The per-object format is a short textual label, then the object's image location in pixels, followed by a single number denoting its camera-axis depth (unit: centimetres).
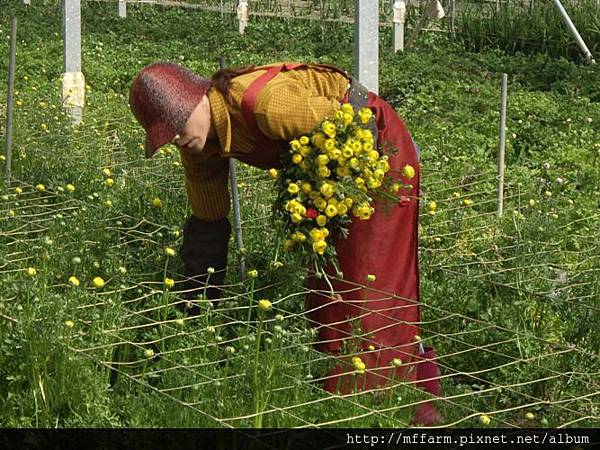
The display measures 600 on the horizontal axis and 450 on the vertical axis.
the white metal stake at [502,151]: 586
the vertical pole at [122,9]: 1460
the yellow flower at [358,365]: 343
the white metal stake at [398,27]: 1209
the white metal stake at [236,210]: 467
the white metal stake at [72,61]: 751
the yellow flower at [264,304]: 342
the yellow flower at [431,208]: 455
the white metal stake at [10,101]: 564
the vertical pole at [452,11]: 1240
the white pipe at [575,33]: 1027
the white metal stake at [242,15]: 1374
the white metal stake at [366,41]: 557
